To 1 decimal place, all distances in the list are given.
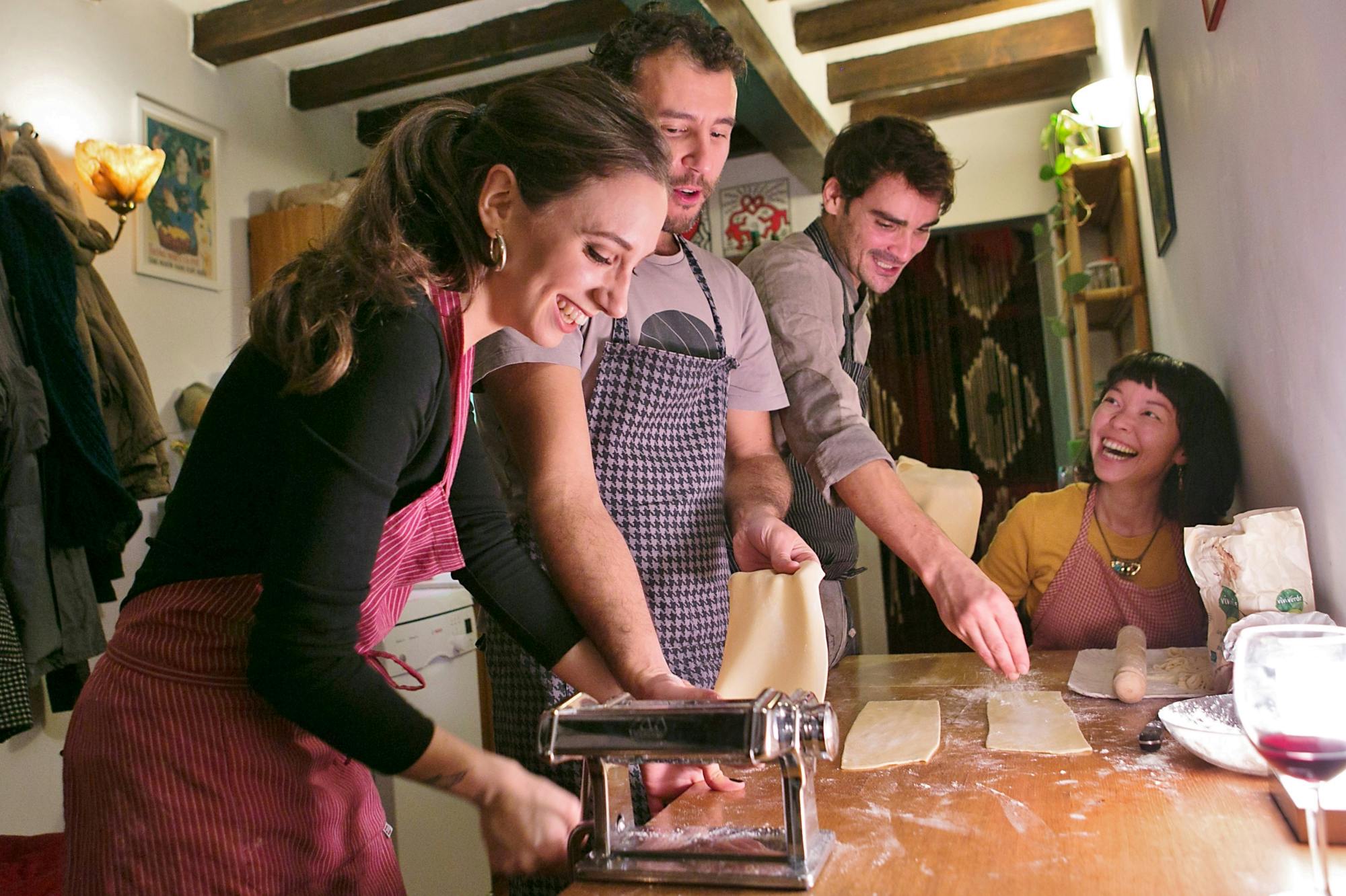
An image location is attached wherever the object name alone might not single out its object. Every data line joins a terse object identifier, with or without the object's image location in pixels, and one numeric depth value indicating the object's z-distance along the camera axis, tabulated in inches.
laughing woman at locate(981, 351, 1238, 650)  83.1
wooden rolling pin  57.2
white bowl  41.4
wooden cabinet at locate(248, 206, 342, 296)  151.9
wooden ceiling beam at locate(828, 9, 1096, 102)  158.6
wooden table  32.6
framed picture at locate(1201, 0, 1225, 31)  65.2
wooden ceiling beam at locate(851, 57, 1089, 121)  171.6
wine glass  28.9
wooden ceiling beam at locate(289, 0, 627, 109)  147.9
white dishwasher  116.6
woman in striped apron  30.9
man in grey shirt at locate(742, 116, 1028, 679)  52.4
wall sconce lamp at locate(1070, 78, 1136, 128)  131.0
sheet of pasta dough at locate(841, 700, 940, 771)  47.3
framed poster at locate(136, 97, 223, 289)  136.9
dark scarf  100.7
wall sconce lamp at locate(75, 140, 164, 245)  121.6
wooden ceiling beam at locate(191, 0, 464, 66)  138.8
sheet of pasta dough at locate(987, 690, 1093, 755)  48.2
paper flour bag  58.4
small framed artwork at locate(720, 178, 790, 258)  191.8
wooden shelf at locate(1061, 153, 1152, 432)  130.1
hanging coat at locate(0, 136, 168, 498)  109.0
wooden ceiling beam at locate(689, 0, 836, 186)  129.7
